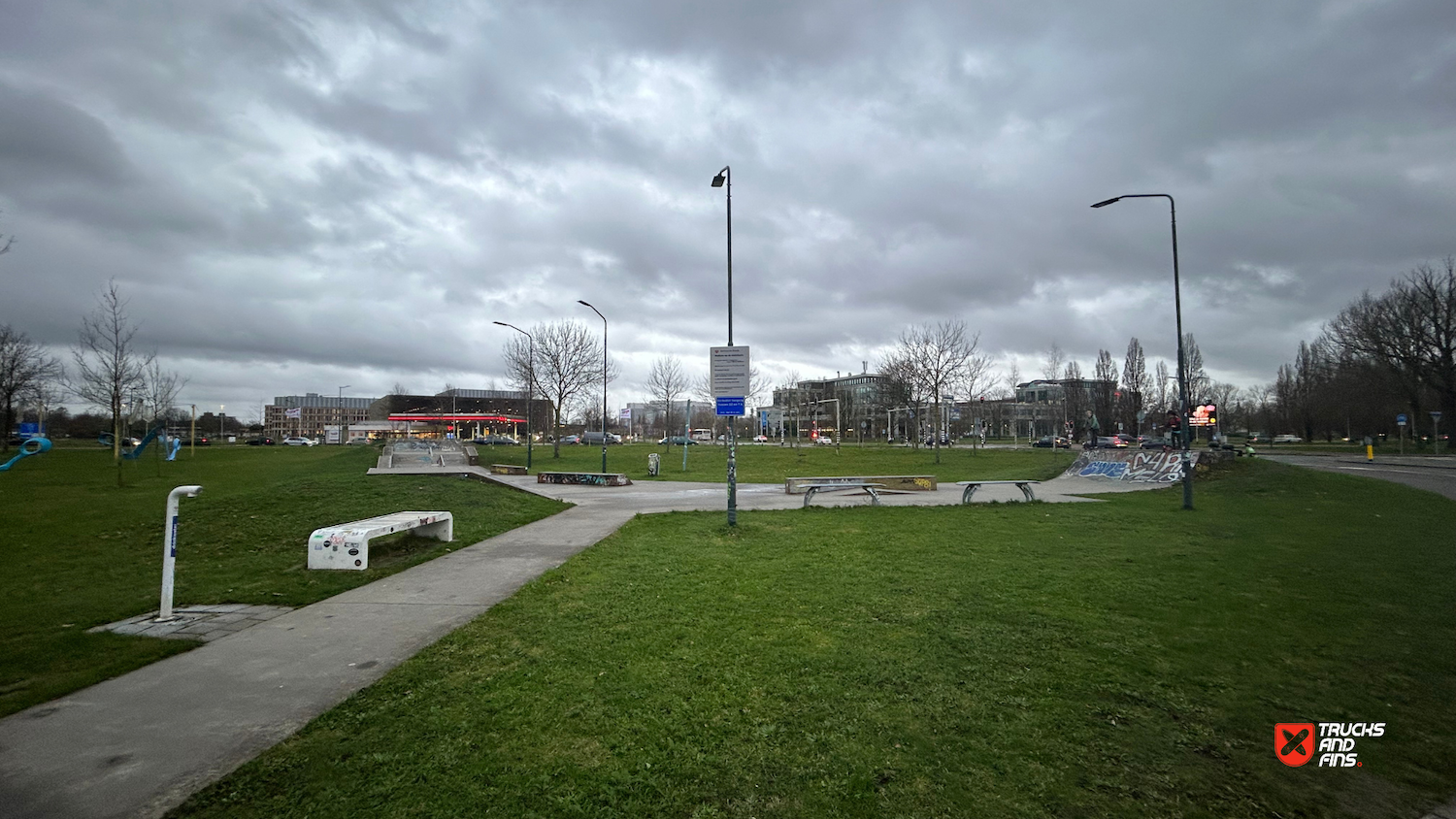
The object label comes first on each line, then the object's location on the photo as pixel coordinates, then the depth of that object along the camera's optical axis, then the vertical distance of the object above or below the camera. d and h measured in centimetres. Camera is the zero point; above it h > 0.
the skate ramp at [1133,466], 2523 -160
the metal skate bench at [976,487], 1667 -159
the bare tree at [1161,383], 7694 +520
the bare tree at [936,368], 4247 +397
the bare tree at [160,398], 3919 +206
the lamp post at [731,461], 1225 -62
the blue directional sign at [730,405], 1298 +49
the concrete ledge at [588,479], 2414 -187
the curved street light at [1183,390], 1605 +95
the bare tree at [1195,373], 7194 +617
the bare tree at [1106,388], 7138 +438
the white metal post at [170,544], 609 -107
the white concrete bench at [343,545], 838 -149
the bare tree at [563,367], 4459 +441
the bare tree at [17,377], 4548 +397
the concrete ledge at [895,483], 1916 -170
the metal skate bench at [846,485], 1637 -157
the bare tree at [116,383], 2288 +212
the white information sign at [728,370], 1277 +117
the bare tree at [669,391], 6004 +368
